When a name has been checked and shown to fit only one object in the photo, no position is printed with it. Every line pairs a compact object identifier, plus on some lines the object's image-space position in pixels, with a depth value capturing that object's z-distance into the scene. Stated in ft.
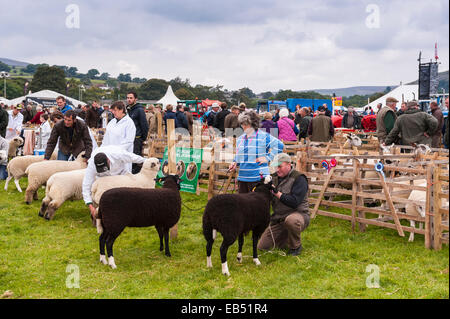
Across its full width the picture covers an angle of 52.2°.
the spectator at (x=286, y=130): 39.06
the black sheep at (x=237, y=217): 18.42
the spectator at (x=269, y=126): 38.75
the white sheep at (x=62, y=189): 27.48
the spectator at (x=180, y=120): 50.75
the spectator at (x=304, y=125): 42.70
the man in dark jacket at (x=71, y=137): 29.89
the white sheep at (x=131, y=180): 23.06
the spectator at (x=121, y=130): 24.20
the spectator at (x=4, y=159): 40.14
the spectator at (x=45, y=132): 47.09
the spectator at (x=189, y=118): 57.67
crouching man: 20.92
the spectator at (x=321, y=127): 39.11
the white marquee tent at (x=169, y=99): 133.90
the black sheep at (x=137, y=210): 19.43
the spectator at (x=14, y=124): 52.31
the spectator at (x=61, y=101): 38.49
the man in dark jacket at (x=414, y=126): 31.73
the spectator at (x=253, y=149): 21.27
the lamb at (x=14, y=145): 45.16
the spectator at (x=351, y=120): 60.39
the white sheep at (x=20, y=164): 36.11
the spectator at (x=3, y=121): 41.91
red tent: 109.09
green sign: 26.40
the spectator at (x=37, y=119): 62.61
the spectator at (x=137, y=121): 29.27
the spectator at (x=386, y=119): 36.70
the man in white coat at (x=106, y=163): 21.38
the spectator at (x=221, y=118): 48.96
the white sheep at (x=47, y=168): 31.01
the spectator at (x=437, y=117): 38.25
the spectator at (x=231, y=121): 44.91
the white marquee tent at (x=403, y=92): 128.73
